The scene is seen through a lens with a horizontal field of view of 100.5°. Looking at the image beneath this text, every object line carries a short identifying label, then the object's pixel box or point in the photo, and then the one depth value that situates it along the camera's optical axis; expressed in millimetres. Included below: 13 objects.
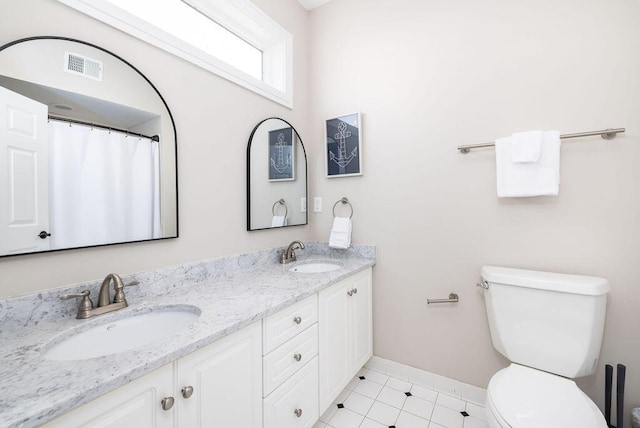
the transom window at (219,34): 1133
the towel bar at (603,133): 1221
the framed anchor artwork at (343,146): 1923
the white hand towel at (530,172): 1312
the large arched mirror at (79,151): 849
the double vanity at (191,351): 595
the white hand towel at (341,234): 1910
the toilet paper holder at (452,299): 1636
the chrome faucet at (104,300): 921
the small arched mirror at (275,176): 1669
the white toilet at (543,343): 970
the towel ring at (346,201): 1998
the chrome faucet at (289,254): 1830
